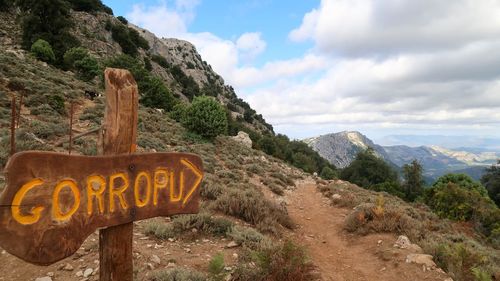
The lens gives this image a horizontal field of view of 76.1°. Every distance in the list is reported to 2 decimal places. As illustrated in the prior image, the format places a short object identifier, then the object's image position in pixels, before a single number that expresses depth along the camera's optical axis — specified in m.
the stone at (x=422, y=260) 6.05
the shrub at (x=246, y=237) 6.01
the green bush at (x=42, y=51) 28.69
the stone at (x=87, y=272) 4.42
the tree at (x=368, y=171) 47.69
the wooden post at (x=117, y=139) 2.35
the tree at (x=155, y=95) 29.50
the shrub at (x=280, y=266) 4.64
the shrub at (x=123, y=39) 48.88
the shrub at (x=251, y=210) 7.87
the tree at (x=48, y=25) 32.91
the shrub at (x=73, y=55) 29.50
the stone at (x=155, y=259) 4.91
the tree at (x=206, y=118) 21.64
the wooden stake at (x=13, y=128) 2.59
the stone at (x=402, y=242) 6.95
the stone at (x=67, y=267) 4.57
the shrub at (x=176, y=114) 26.76
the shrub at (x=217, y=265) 4.04
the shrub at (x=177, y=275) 4.23
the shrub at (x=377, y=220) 8.00
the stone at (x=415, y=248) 6.69
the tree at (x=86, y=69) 29.09
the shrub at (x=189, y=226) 6.05
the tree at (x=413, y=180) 40.91
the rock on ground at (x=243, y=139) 28.47
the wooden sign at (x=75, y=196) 1.77
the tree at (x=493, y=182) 40.59
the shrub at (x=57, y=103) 16.38
